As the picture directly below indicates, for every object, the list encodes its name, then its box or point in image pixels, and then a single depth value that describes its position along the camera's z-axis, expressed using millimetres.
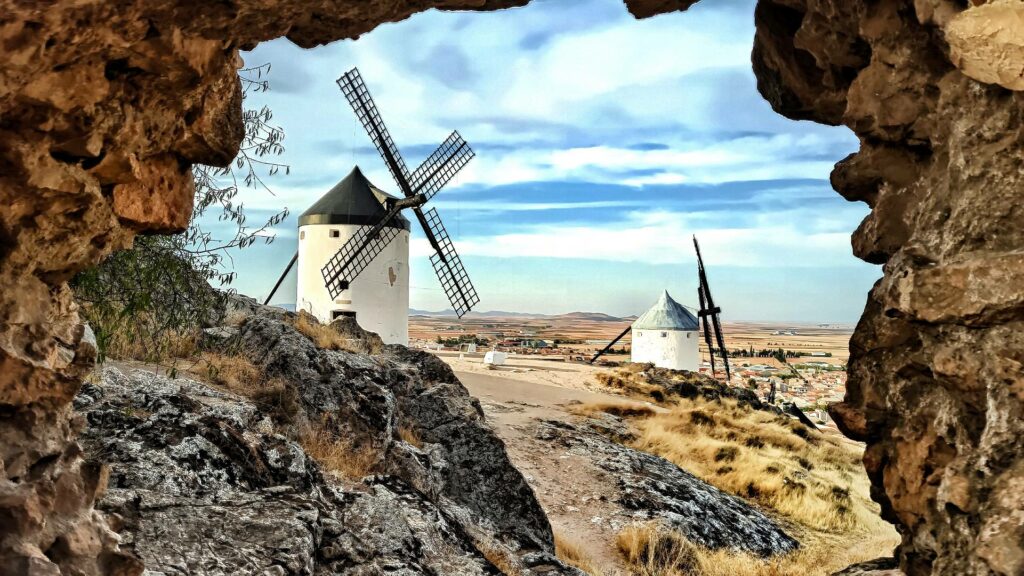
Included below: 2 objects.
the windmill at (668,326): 43906
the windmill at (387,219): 26125
